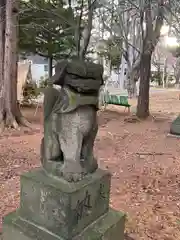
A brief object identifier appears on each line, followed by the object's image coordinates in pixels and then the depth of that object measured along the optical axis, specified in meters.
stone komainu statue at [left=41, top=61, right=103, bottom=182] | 2.15
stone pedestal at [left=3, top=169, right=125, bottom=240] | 2.18
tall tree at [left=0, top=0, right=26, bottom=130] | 7.31
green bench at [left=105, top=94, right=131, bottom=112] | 10.30
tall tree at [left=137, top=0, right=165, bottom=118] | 8.80
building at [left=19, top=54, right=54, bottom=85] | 30.45
